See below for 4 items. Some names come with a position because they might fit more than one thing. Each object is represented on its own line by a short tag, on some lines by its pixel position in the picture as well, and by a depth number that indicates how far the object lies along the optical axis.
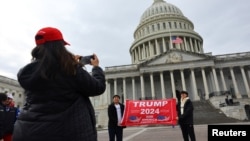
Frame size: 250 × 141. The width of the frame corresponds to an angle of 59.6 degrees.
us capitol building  47.28
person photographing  2.29
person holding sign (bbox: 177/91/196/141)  8.35
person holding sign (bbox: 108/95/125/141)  8.24
